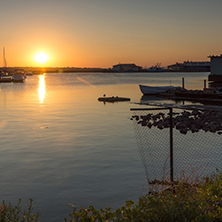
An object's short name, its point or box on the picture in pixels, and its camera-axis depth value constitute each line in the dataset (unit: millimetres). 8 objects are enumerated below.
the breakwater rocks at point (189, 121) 29672
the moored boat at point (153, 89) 66175
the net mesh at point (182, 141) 18500
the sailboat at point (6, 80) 145525
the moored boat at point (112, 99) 55531
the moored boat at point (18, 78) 148125
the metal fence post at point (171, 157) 11350
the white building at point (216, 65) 71562
